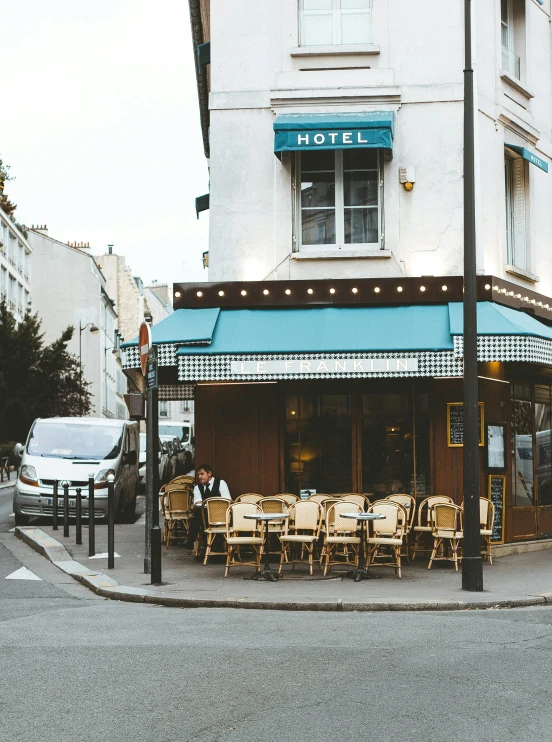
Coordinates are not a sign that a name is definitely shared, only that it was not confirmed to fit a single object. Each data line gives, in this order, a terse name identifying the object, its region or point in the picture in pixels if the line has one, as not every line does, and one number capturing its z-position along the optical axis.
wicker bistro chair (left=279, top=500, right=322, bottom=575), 13.48
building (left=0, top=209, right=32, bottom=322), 62.62
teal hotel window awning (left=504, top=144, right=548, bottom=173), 17.00
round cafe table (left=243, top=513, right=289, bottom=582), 12.77
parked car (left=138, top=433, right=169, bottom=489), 28.16
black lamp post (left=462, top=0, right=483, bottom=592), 11.74
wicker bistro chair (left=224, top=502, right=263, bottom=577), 13.12
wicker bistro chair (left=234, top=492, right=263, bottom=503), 14.75
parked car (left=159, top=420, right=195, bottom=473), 38.74
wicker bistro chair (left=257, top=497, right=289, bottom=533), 14.03
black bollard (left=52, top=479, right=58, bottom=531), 17.91
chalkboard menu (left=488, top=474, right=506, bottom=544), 15.70
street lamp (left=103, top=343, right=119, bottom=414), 81.75
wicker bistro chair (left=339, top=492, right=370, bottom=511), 14.52
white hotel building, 15.31
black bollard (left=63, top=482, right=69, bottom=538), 16.95
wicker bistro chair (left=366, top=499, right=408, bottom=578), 13.12
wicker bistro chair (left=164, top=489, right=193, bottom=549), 16.61
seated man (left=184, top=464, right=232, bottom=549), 14.73
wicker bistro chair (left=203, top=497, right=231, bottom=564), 14.03
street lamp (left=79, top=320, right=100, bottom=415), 69.51
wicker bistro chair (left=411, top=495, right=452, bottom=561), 14.48
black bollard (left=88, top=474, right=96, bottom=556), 15.17
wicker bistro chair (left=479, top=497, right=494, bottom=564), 14.27
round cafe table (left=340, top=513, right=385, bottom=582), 12.69
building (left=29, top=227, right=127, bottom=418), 74.31
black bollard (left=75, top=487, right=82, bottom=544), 16.13
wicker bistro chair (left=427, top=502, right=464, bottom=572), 13.91
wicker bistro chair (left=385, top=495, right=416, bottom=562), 14.58
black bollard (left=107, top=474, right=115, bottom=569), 13.70
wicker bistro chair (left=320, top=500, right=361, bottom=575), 13.22
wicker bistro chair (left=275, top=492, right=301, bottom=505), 14.68
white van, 19.52
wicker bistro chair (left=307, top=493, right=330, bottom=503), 14.34
